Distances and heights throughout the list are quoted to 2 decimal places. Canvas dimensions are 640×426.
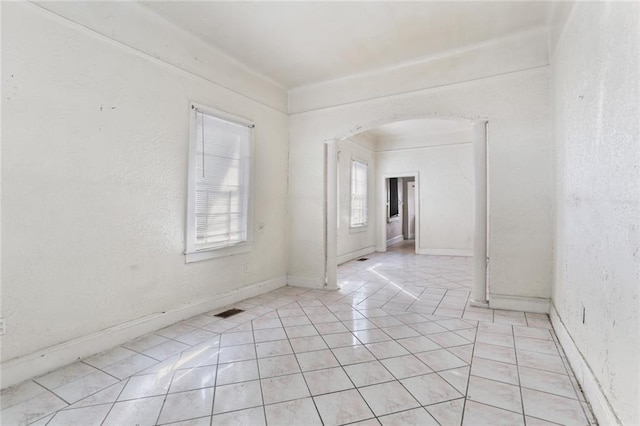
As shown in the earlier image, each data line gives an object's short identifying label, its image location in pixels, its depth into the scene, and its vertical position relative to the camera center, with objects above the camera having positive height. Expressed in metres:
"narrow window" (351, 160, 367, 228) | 7.15 +0.53
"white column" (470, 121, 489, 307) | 3.46 +0.04
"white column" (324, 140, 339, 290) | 4.40 +0.03
